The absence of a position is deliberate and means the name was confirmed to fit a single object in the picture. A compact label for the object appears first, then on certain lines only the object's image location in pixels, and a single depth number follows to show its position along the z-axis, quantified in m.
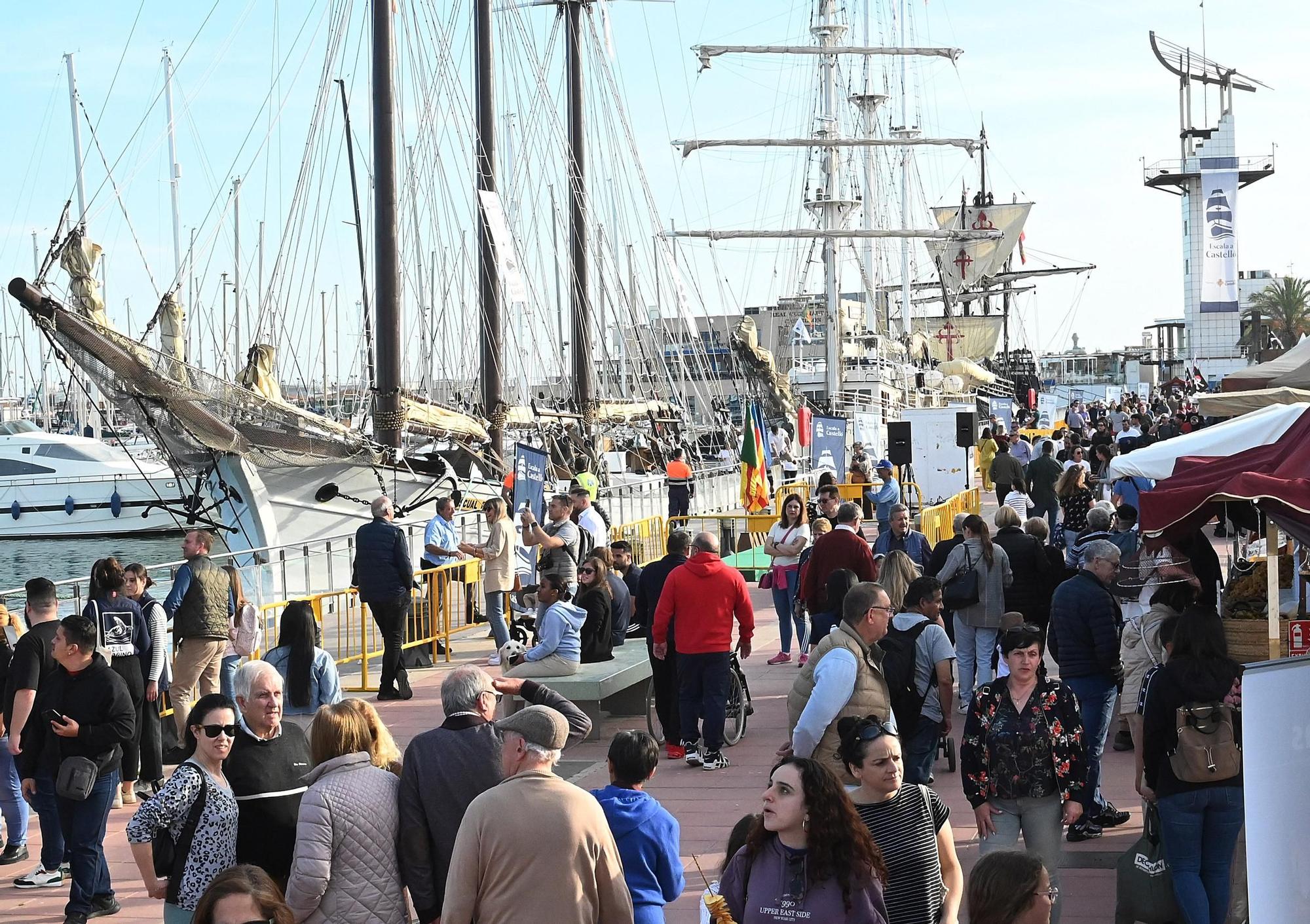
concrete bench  10.51
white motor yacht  44.44
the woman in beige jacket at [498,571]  14.93
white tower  93.38
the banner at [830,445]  27.95
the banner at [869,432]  36.12
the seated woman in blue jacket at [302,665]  7.86
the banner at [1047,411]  50.81
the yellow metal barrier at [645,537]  21.12
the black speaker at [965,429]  27.33
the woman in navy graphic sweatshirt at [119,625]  8.71
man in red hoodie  9.94
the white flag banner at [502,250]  24.25
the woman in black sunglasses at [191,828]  5.34
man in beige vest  6.60
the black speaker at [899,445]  27.81
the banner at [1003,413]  39.59
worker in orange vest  26.02
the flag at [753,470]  22.73
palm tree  90.12
